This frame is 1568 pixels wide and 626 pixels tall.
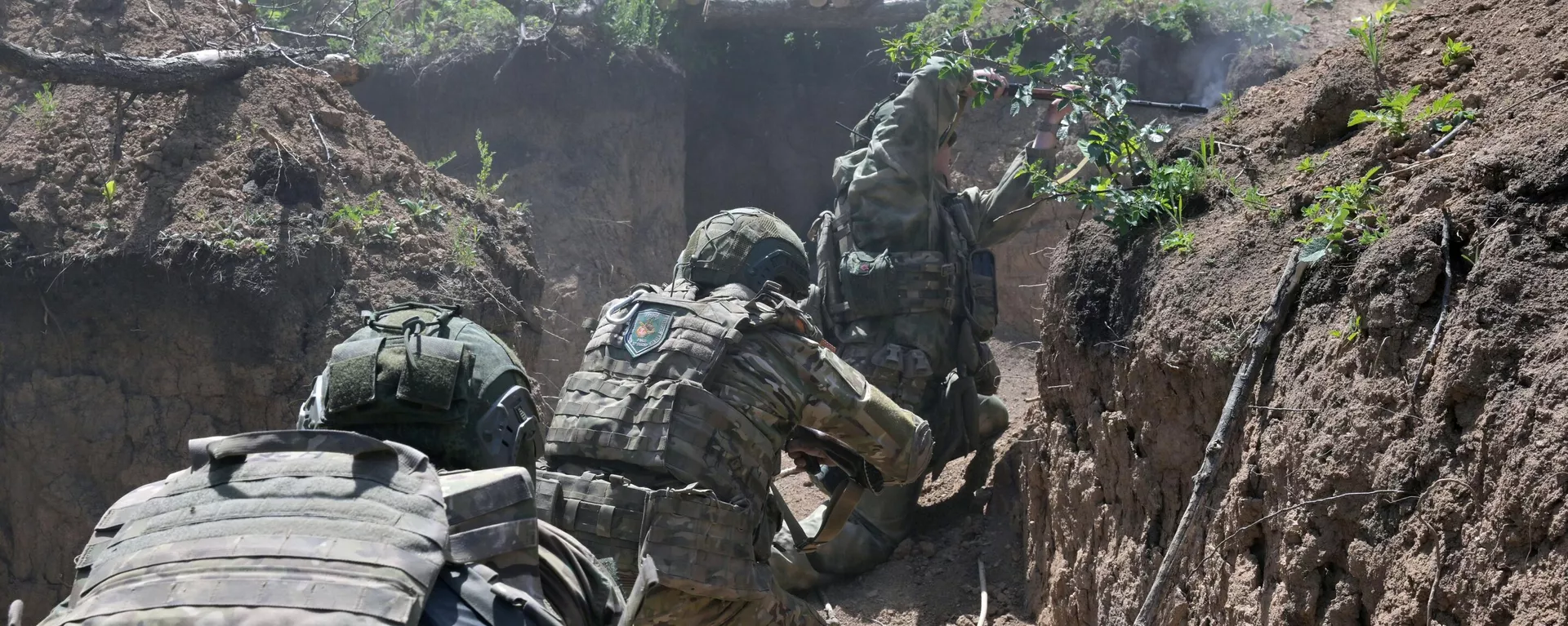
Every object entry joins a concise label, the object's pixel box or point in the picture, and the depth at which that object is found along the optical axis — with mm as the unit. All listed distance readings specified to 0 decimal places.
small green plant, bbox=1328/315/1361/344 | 2920
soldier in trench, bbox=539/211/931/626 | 3865
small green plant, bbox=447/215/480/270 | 6320
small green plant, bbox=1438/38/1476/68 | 3680
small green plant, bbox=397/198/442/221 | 6434
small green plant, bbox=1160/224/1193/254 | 4016
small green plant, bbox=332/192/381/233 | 6156
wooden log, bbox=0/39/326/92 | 6000
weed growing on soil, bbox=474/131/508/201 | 7106
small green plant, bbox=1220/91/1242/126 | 4492
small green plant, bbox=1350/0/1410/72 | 3908
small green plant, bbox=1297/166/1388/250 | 3130
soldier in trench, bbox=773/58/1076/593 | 6180
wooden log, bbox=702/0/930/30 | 10266
